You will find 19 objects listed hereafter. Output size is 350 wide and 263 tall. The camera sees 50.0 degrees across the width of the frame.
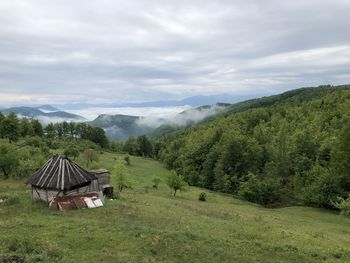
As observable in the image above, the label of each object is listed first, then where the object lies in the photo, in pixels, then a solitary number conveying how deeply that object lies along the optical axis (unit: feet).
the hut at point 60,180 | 126.21
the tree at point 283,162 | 280.10
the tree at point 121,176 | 193.67
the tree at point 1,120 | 342.23
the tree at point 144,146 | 551.59
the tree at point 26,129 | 410.10
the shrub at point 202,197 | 203.62
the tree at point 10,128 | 336.08
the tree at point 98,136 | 547.57
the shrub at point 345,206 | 135.74
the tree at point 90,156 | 317.83
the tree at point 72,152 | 319.47
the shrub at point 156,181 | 243.70
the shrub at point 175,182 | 207.65
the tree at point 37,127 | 442.91
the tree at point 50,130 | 506.48
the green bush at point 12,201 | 120.96
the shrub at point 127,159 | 376.52
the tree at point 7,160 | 196.13
